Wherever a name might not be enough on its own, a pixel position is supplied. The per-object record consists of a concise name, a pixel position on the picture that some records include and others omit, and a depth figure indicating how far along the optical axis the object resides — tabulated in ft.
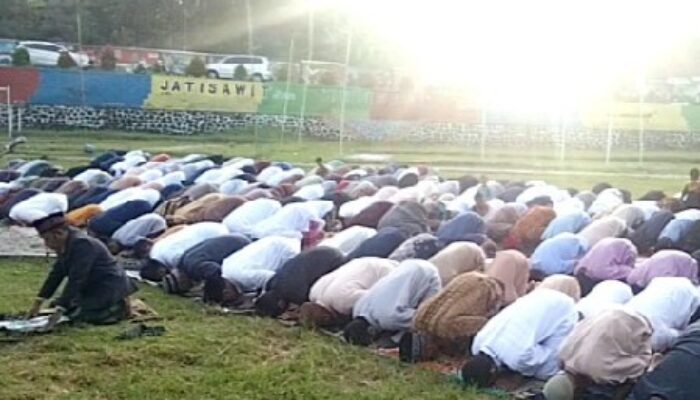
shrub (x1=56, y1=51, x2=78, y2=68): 95.45
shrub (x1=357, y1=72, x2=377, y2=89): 103.89
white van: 105.69
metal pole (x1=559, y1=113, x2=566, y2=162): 83.71
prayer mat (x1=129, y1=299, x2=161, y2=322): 26.16
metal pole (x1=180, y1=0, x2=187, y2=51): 122.68
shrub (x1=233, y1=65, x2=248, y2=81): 100.73
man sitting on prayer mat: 24.20
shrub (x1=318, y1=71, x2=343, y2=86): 101.55
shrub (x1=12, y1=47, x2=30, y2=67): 92.43
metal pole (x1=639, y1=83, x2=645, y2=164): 89.90
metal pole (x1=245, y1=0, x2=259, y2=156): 111.73
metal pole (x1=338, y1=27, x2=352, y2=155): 86.74
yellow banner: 90.53
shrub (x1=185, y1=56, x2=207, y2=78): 97.96
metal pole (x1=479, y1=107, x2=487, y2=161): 85.72
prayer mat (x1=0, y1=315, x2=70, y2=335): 24.29
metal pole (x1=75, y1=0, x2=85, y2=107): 107.30
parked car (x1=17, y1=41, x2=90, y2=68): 100.83
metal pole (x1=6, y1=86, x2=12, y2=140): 85.71
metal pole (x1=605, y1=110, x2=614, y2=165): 82.76
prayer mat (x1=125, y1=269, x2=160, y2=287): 31.19
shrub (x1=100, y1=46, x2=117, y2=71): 99.30
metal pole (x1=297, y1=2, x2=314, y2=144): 90.27
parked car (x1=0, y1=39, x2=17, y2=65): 94.58
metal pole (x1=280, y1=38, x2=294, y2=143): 90.53
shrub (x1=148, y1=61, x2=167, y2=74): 98.73
